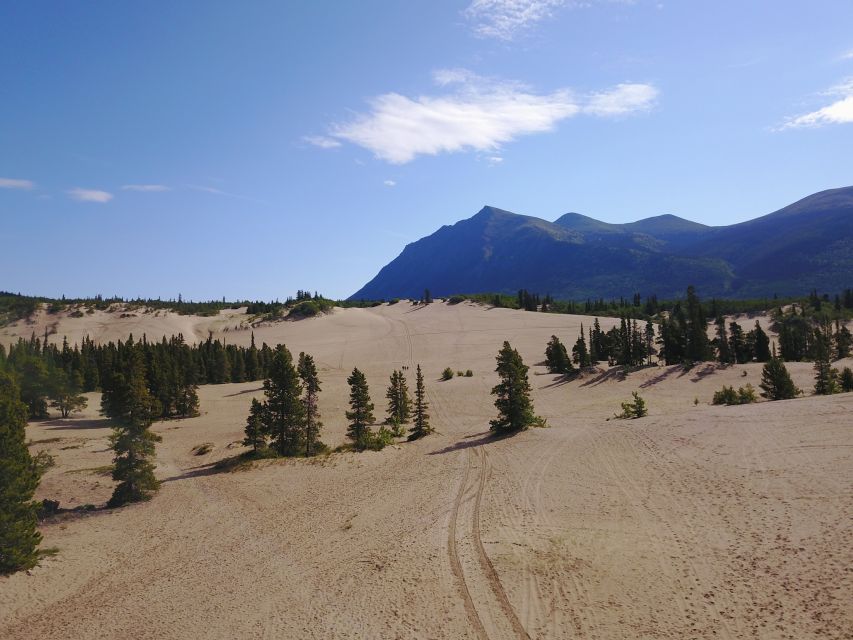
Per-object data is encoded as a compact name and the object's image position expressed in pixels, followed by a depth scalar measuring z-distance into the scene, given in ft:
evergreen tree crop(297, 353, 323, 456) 130.52
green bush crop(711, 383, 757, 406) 135.33
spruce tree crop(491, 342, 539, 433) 121.70
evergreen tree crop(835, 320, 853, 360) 239.09
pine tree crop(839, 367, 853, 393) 146.51
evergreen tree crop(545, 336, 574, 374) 242.37
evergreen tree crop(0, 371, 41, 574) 65.36
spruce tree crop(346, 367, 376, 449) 135.23
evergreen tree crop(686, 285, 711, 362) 223.10
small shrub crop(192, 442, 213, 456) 142.82
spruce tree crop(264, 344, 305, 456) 130.72
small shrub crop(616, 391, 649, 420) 128.98
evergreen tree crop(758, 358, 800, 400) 137.59
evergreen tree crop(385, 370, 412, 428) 164.74
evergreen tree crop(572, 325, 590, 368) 244.42
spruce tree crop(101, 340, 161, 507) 100.63
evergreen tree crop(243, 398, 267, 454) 131.54
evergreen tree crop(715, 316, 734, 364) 264.87
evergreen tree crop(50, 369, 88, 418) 203.62
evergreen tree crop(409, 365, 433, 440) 140.78
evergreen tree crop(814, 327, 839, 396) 137.69
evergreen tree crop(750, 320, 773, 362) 260.01
